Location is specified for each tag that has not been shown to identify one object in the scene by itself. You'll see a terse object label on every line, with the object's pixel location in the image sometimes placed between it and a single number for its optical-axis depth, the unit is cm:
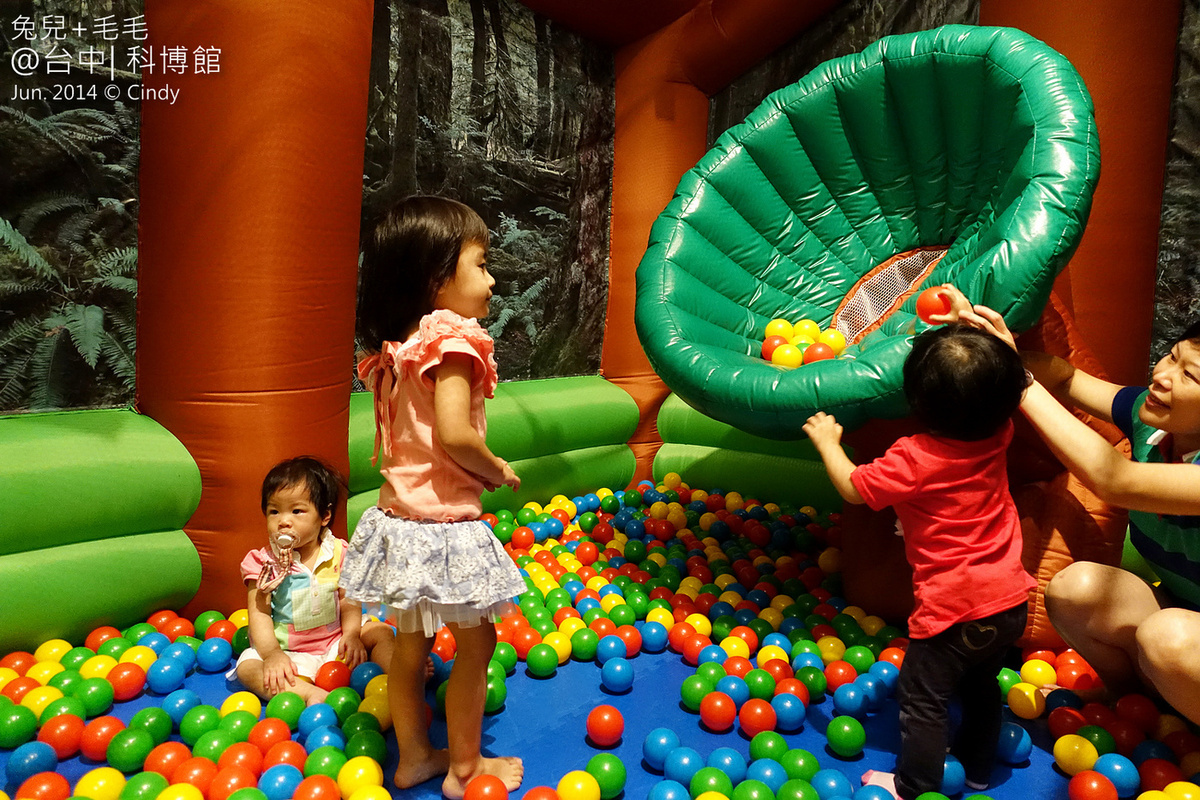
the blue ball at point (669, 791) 154
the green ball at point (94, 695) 191
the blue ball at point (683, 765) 166
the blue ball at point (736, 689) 200
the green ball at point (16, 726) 174
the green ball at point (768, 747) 176
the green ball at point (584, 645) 229
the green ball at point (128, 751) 169
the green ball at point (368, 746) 170
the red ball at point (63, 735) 174
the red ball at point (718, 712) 191
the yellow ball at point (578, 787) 157
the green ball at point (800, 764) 168
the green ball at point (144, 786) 151
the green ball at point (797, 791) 154
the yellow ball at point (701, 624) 243
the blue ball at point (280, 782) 156
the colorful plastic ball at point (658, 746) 175
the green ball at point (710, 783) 158
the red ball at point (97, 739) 173
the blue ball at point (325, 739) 175
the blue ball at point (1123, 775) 167
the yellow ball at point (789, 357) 276
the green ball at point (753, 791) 154
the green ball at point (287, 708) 188
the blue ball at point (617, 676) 212
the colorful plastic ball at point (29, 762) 162
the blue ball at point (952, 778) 166
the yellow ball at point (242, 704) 190
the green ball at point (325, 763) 163
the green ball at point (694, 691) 202
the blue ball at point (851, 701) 198
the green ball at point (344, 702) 188
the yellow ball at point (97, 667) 203
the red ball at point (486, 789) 152
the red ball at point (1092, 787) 161
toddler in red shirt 159
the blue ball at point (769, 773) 163
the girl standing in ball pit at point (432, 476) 152
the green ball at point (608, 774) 162
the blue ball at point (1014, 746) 179
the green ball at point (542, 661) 219
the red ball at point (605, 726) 183
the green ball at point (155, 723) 179
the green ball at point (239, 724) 179
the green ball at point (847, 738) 181
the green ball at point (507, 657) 221
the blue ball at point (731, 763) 167
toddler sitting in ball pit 203
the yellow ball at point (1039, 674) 211
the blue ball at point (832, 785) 160
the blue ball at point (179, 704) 190
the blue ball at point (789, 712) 192
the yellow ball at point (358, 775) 158
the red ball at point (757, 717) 188
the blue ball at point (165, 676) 203
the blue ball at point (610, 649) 226
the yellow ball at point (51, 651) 211
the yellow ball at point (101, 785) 155
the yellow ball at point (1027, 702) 198
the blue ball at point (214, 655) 215
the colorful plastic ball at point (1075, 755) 175
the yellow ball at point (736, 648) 227
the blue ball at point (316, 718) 184
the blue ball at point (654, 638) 236
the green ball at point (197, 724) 181
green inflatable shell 209
